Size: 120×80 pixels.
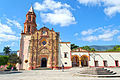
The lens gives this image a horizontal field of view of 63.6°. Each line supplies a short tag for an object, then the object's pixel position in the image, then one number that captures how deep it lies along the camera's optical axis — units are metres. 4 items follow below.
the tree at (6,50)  67.21
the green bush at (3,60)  42.71
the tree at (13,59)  26.53
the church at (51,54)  31.41
